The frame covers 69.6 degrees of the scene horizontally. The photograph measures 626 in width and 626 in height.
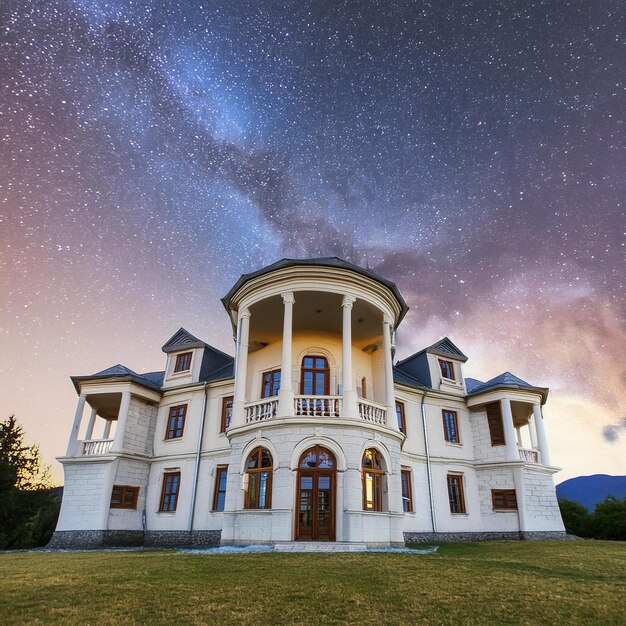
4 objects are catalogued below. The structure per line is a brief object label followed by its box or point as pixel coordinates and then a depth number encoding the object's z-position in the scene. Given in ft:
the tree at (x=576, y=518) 105.87
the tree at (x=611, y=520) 97.66
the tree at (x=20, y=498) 103.71
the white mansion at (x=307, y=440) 52.34
